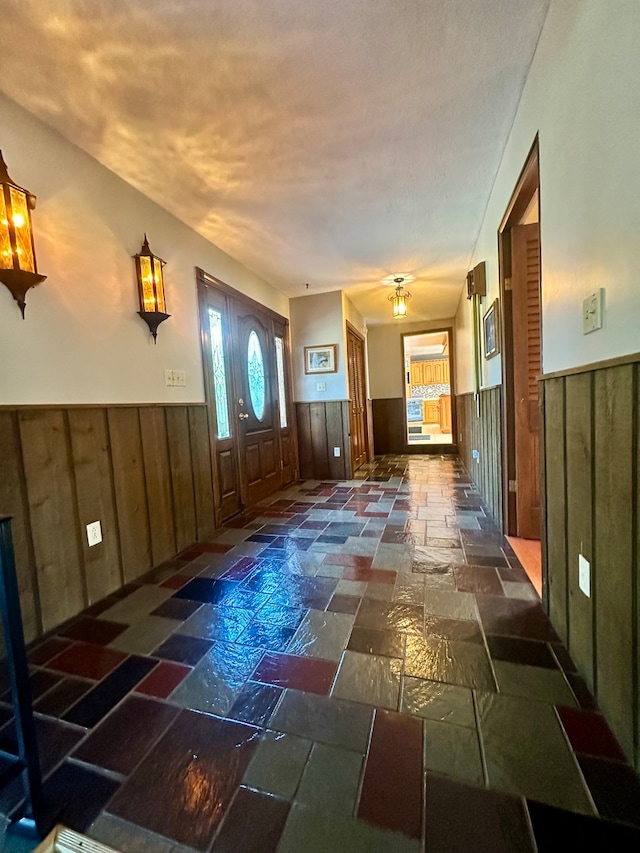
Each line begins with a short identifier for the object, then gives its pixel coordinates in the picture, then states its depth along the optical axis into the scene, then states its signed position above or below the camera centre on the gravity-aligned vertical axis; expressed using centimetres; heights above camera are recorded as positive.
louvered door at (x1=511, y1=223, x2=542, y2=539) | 224 +20
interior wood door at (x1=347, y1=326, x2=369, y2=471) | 497 +10
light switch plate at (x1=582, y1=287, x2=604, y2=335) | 105 +24
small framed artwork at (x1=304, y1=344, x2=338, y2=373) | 449 +60
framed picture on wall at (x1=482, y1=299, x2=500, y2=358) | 249 +48
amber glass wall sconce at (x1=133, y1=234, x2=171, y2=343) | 222 +80
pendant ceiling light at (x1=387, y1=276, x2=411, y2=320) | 424 +127
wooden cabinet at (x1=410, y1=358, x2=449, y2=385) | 1041 +84
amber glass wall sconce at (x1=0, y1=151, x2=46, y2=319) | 147 +76
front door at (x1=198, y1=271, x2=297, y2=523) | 305 +15
